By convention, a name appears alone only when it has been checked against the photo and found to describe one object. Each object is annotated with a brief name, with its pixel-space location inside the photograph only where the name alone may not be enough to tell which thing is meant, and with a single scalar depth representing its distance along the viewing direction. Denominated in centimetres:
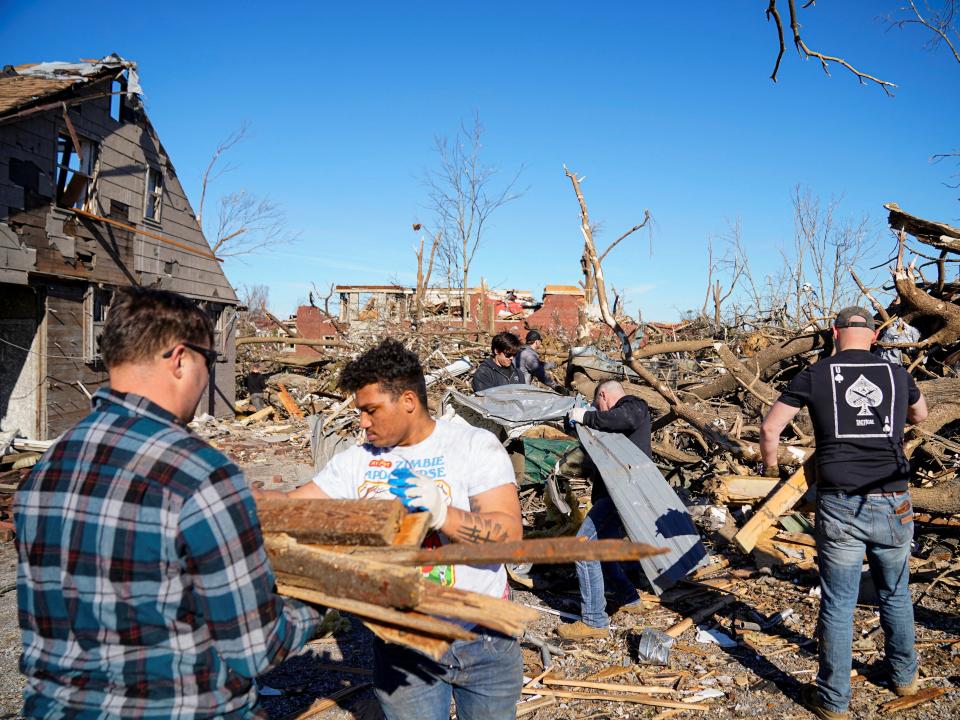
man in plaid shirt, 143
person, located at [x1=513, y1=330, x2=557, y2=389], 936
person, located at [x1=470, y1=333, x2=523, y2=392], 774
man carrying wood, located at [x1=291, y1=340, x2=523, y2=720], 225
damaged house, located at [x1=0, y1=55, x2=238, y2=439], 1060
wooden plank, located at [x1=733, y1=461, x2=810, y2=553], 401
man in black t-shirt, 356
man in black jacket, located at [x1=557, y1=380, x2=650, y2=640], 483
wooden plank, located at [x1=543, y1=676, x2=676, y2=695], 408
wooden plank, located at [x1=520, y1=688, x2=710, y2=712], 390
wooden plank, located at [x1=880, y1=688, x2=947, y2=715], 378
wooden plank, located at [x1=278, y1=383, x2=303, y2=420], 1552
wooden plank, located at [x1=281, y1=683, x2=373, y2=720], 381
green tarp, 729
